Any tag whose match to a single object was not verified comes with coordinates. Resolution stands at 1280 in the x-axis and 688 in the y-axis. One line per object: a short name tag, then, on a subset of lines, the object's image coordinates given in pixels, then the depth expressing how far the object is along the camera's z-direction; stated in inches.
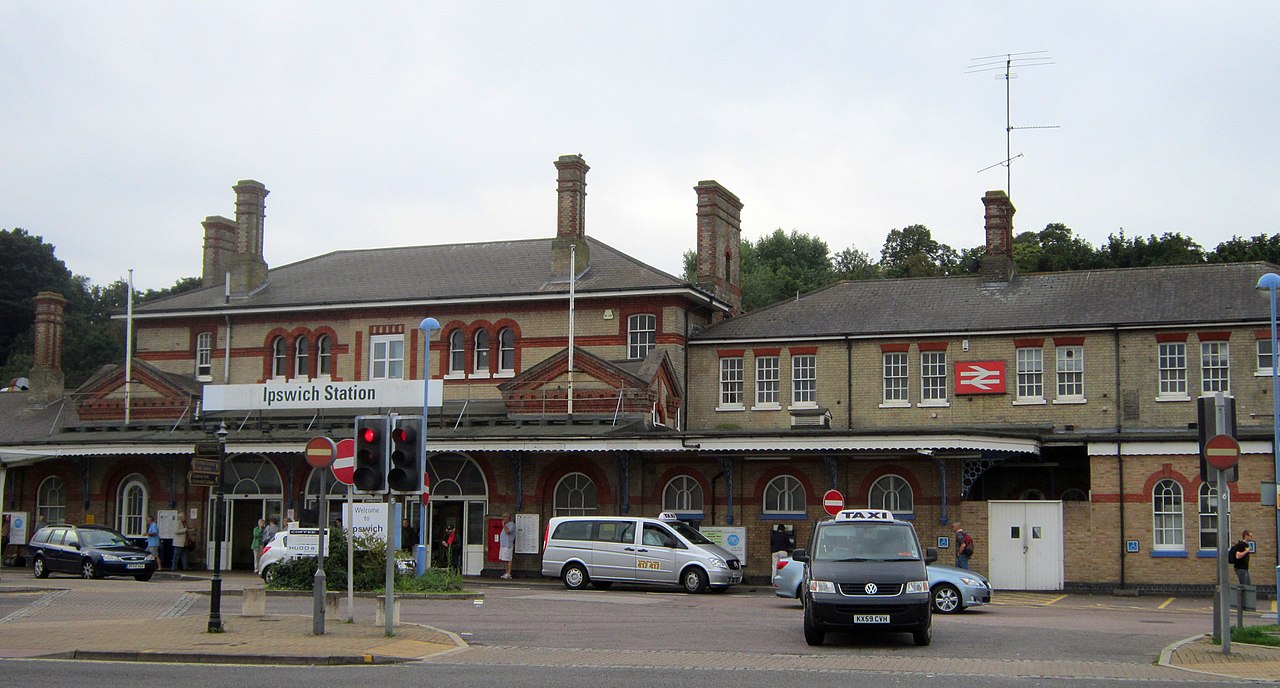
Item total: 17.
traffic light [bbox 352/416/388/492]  684.7
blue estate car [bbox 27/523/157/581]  1317.7
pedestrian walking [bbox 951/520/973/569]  1174.3
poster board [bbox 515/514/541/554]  1417.3
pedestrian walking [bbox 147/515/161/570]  1492.4
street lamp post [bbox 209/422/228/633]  720.3
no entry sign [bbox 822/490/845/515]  1206.9
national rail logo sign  1434.5
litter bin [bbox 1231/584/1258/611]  749.9
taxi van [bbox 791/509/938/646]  681.0
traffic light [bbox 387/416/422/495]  676.1
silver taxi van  1153.4
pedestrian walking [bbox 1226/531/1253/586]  1000.9
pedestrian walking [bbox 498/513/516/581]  1381.6
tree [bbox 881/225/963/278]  2869.1
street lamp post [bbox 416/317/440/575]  1230.6
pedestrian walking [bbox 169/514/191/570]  1537.9
